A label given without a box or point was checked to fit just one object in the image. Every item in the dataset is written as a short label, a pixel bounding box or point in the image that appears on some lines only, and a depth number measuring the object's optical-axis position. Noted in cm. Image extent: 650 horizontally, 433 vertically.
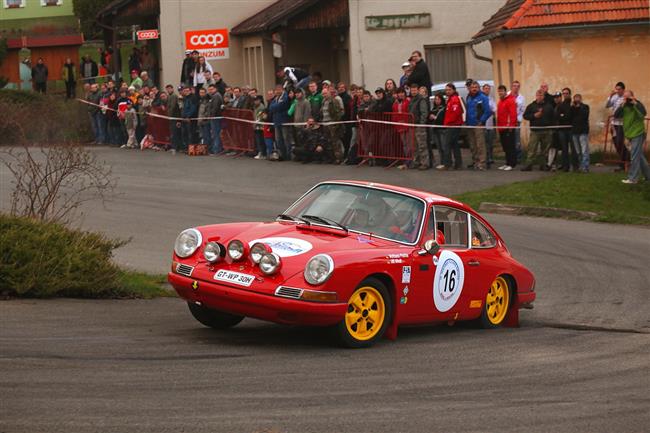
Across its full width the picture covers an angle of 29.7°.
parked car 3342
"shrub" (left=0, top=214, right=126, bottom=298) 1198
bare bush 1463
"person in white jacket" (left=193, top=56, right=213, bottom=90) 3528
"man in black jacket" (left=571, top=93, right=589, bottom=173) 2558
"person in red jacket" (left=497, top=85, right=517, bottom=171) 2686
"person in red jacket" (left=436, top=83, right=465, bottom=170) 2656
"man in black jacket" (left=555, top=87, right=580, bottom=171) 2581
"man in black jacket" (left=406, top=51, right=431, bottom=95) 2818
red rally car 1030
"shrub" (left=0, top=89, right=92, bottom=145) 3234
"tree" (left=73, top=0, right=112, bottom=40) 6120
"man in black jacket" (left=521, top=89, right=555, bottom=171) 2619
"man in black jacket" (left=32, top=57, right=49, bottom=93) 4847
